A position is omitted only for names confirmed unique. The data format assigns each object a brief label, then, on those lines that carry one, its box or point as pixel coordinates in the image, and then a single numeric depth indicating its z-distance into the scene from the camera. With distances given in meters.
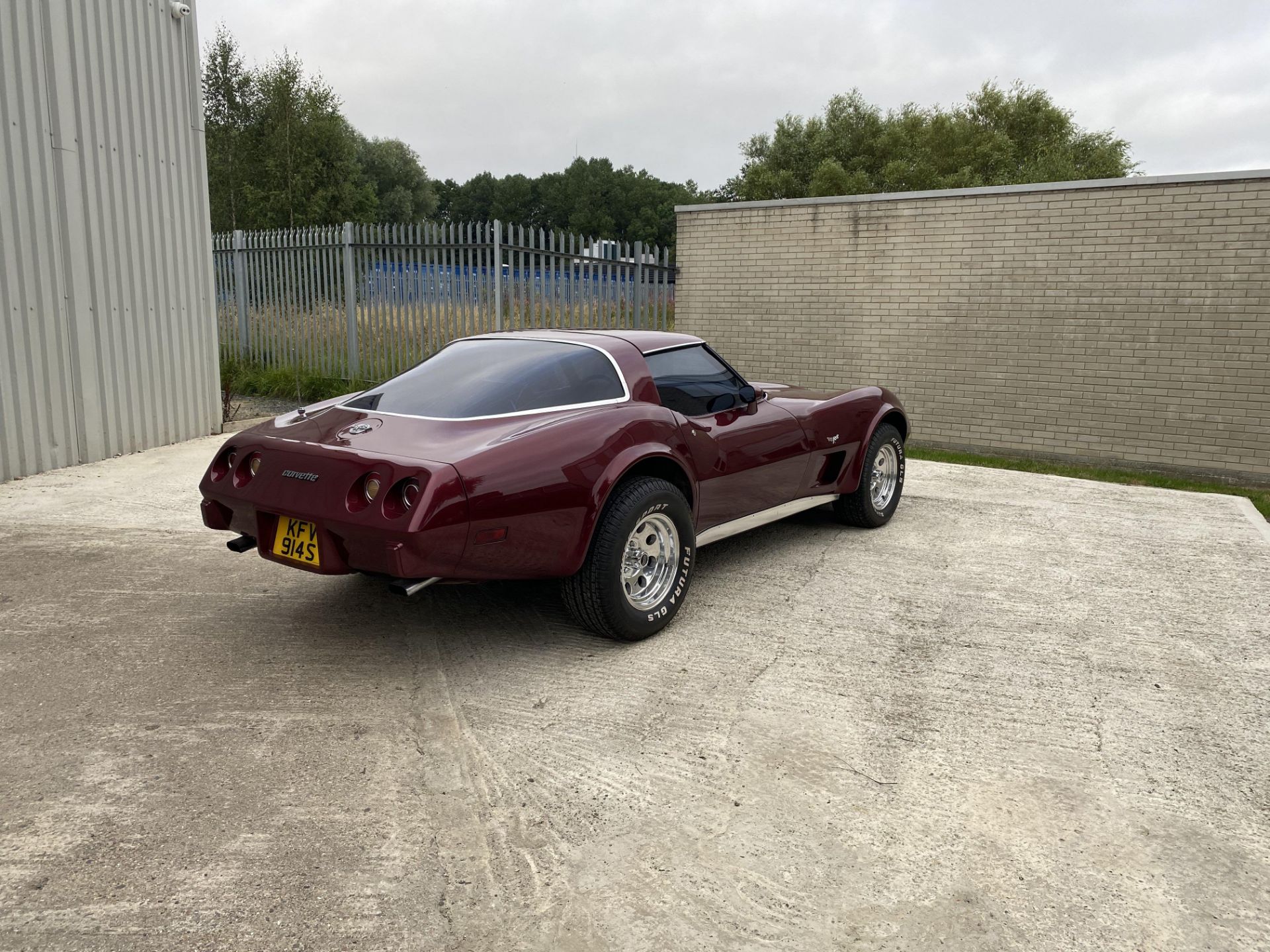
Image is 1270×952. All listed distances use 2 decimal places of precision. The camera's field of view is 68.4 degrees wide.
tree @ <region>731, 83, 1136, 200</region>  34.25
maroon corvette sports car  3.39
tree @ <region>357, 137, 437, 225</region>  48.19
